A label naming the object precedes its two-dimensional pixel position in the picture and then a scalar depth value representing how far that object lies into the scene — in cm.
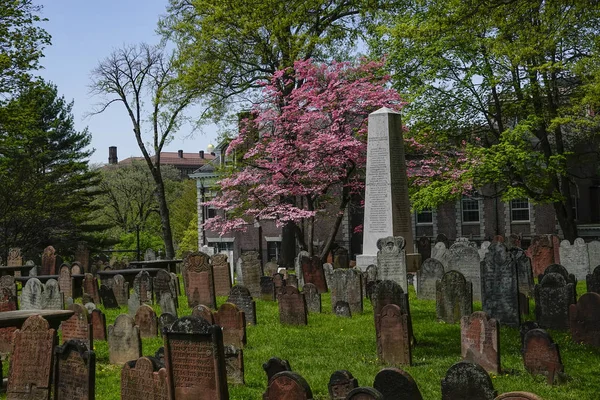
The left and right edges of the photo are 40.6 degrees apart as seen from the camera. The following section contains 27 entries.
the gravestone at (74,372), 835
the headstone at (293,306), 1452
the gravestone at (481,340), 1019
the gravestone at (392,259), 1558
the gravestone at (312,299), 1608
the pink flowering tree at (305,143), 2794
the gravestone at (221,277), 1986
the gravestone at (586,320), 1192
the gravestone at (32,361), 909
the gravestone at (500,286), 1330
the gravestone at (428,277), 1762
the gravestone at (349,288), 1614
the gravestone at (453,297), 1396
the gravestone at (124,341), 1152
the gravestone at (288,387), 740
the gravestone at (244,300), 1473
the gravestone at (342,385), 825
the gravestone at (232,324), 1245
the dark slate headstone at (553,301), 1333
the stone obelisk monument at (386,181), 1903
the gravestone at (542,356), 967
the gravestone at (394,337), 1079
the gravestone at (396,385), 727
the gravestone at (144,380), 829
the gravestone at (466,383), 723
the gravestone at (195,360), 787
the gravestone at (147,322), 1348
